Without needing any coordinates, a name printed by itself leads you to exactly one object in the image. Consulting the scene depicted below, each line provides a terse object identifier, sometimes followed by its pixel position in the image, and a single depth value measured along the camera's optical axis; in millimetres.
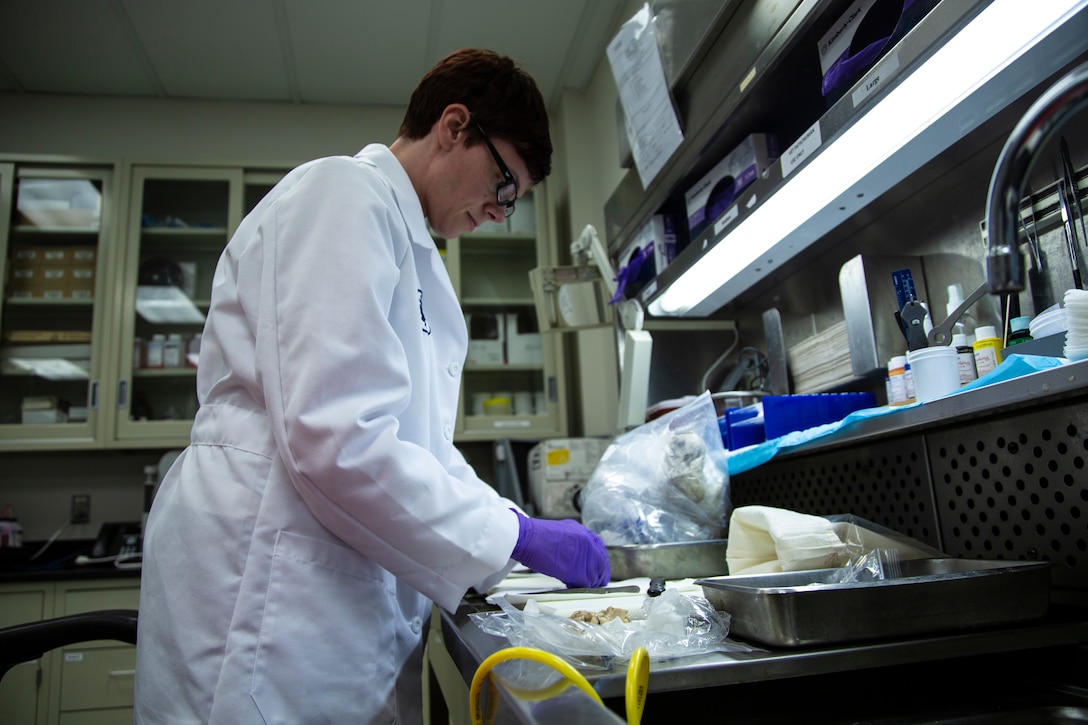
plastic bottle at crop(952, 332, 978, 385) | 952
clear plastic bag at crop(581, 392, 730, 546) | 1181
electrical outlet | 2725
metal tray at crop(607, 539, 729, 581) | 1063
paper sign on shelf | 1505
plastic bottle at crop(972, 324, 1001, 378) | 938
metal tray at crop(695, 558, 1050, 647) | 512
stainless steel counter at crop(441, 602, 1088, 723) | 486
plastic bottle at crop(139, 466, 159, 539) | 2588
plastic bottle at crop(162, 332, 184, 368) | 2738
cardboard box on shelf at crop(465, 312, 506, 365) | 2932
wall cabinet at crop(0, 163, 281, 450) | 2584
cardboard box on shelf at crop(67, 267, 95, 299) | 2703
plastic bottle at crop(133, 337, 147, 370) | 2686
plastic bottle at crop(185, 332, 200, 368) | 2752
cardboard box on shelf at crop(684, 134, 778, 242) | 1339
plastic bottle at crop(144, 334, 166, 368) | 2713
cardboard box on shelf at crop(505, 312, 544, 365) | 2941
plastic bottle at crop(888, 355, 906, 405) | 1075
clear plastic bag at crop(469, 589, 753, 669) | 520
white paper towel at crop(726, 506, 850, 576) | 781
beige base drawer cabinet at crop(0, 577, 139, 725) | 2078
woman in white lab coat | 729
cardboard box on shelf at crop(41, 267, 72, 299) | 2684
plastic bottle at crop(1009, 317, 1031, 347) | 919
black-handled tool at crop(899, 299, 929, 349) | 1094
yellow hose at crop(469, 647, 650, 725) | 440
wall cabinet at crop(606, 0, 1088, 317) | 794
